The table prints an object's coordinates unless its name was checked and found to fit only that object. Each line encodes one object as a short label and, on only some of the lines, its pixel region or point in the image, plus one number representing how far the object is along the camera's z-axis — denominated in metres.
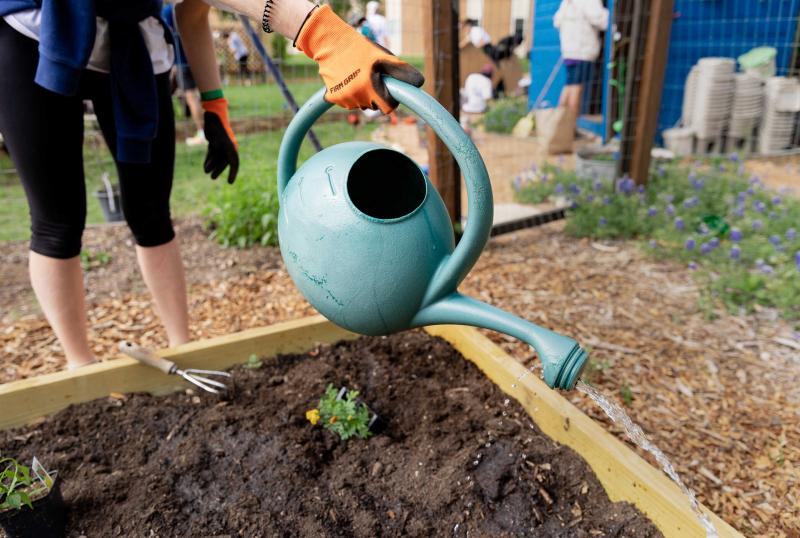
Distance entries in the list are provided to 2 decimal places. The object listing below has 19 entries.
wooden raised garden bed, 1.28
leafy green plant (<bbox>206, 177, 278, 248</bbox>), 3.30
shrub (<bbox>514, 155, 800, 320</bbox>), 2.72
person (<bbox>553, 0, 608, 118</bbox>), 5.68
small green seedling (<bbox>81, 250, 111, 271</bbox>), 3.17
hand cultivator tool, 1.68
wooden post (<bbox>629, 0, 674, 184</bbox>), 3.48
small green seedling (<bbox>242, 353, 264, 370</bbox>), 1.85
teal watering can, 0.98
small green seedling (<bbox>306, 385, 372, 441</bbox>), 1.57
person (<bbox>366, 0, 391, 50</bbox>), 8.41
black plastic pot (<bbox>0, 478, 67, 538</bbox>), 1.23
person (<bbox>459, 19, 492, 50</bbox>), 10.00
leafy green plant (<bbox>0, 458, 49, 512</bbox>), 1.22
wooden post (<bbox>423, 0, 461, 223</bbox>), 2.69
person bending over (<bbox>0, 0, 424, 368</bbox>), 1.15
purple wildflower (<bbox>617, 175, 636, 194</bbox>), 3.81
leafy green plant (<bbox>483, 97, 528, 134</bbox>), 7.51
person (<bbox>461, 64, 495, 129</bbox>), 8.66
